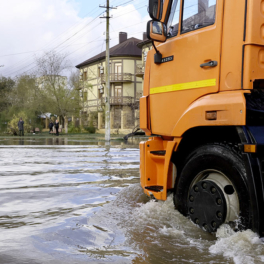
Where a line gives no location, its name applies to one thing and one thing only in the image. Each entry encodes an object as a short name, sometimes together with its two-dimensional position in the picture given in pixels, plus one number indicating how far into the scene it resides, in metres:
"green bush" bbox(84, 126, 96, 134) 50.72
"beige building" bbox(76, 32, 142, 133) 51.69
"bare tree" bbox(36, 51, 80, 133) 45.62
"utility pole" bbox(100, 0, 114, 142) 27.88
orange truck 3.52
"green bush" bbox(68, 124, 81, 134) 50.09
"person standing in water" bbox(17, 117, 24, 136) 37.06
